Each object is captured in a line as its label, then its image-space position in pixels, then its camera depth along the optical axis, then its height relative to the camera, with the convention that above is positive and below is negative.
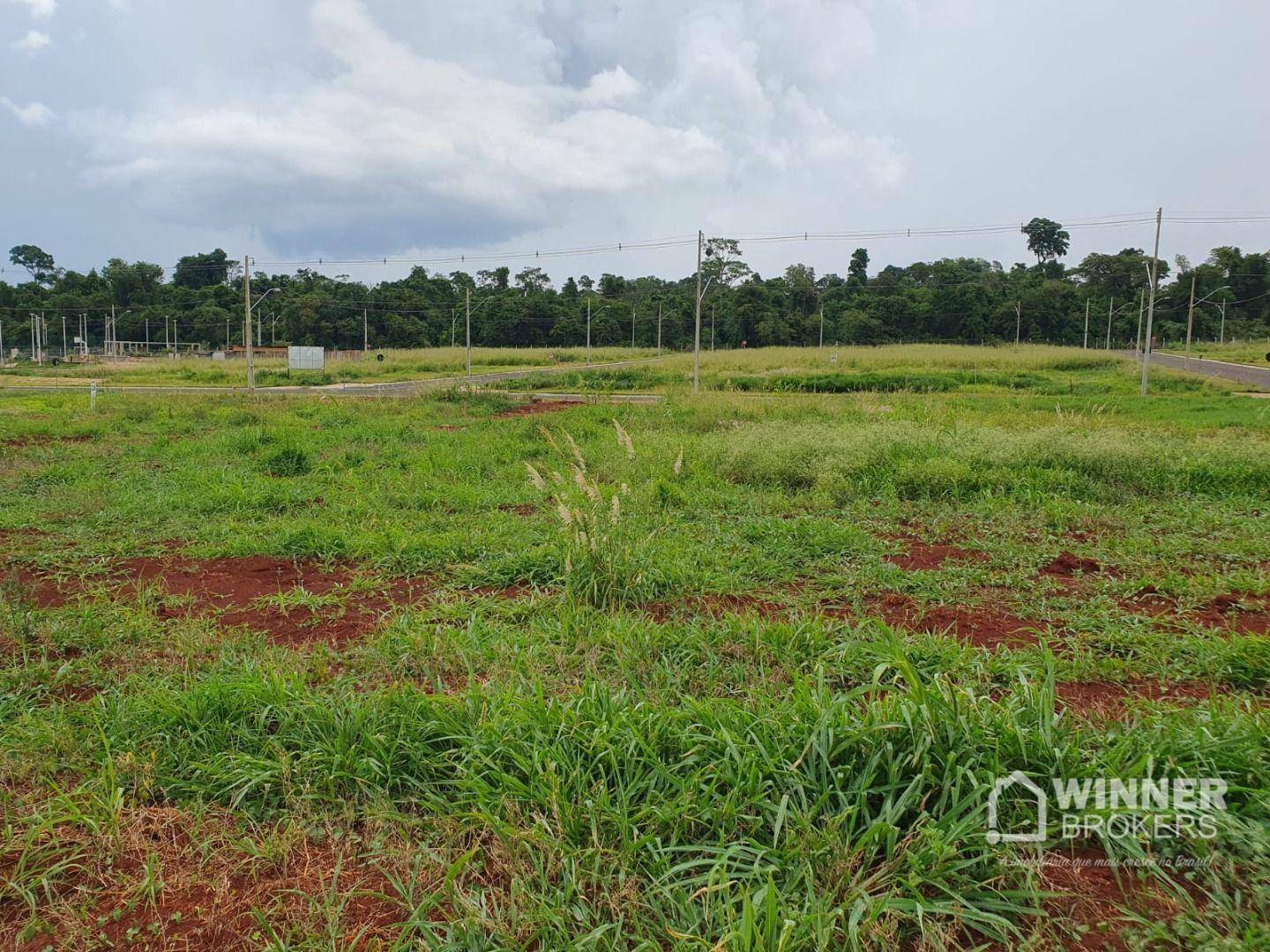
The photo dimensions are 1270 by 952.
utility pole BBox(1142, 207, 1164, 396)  24.62 +3.04
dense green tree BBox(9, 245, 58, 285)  107.94 +16.61
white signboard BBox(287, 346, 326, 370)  43.24 +1.18
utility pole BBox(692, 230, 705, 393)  26.75 +0.86
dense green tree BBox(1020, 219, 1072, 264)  93.06 +20.63
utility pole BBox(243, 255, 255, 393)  28.50 +2.23
